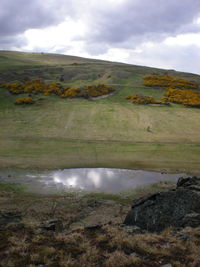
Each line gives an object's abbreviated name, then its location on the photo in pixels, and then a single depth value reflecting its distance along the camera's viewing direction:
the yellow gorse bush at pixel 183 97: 58.53
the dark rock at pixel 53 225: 12.81
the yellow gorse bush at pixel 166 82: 71.69
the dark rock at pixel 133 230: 12.14
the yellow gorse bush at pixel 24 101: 55.78
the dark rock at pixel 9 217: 14.87
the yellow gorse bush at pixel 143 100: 58.25
